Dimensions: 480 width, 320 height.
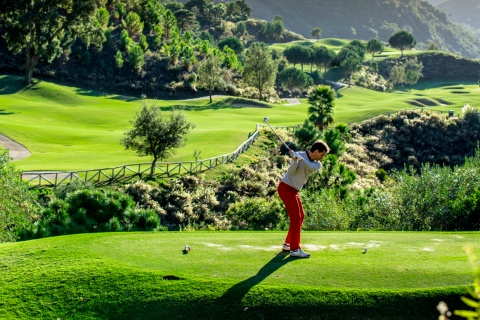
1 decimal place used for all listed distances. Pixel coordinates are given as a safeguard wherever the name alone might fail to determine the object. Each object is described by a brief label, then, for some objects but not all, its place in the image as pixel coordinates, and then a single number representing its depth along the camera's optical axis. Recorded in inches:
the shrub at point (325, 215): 1024.9
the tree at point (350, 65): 6112.2
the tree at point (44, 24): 3068.4
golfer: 494.0
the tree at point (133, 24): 4565.0
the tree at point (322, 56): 6427.2
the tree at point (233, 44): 6171.3
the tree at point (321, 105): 2773.1
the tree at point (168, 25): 4931.1
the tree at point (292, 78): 5098.4
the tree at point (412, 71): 6584.6
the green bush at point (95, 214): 850.1
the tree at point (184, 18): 6059.6
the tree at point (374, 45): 7815.0
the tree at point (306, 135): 2337.6
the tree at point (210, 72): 3878.0
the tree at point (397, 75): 6673.2
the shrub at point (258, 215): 1259.8
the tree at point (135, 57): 4101.9
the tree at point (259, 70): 4330.7
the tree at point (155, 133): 1686.8
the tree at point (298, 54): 6323.8
